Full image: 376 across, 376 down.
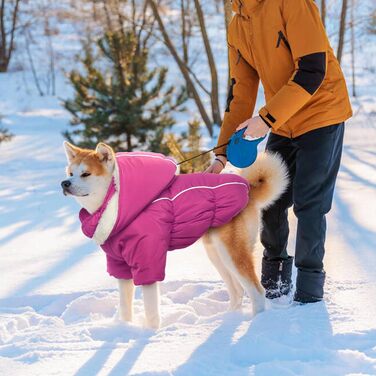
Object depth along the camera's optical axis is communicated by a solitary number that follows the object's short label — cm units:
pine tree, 892
